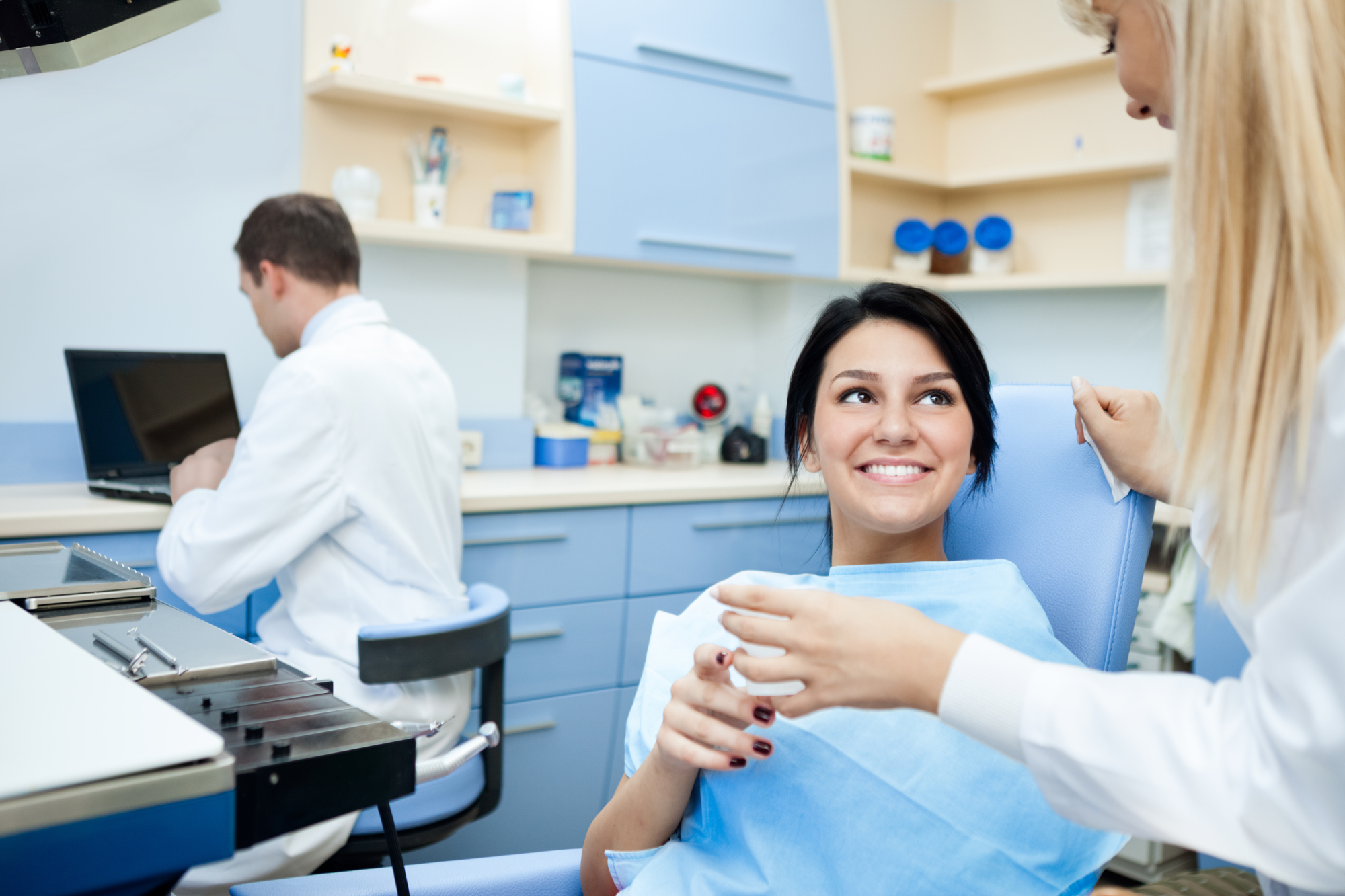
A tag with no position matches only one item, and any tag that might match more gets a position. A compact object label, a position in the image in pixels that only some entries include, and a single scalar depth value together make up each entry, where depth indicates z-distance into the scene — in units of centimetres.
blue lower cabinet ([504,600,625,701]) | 236
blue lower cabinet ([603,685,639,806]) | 253
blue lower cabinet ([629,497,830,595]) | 254
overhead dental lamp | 139
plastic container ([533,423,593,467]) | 288
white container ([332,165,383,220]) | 248
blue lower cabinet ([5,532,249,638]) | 186
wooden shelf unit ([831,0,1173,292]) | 318
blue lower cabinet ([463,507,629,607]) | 229
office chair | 150
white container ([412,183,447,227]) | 259
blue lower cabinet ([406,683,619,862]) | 236
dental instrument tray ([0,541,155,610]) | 103
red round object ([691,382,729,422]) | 331
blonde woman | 60
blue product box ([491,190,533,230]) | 273
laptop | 207
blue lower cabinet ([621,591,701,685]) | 253
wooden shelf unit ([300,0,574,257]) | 251
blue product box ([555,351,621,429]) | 306
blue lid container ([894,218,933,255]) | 343
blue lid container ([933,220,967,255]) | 341
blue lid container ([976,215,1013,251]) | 332
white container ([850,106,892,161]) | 327
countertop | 182
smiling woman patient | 97
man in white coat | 165
